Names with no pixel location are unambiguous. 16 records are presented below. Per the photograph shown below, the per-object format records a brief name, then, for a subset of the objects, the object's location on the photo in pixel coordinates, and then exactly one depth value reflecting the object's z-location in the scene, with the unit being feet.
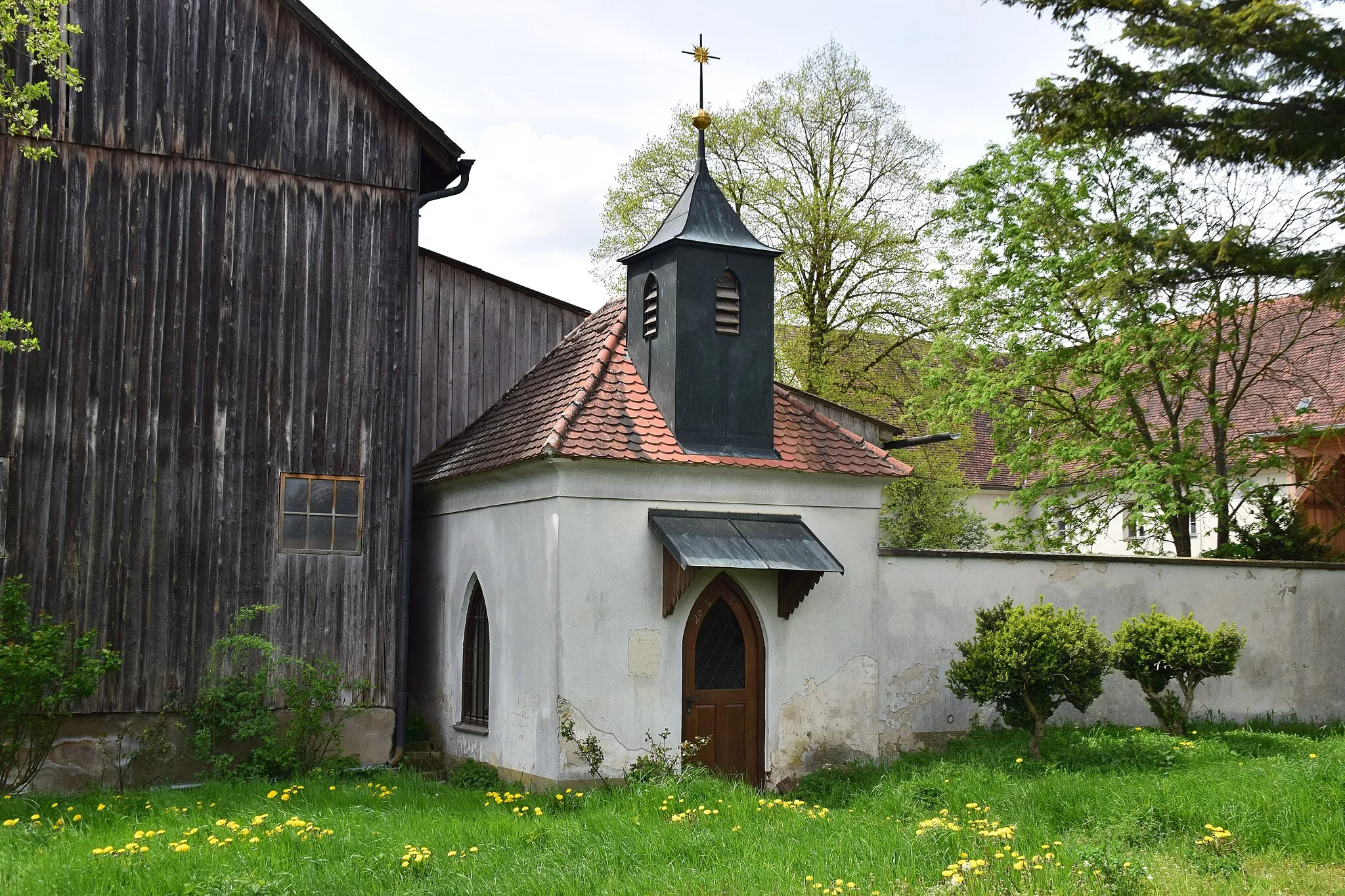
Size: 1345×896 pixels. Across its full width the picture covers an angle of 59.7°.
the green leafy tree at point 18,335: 35.29
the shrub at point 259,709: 41.57
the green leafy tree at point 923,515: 85.87
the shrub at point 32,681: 37.42
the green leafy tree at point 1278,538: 59.36
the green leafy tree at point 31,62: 34.94
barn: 41.81
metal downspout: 45.50
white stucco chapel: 40.68
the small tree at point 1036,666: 41.24
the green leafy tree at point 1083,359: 63.41
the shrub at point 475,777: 42.39
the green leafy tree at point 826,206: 83.41
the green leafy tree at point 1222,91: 29.37
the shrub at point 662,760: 39.65
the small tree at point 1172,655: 45.88
